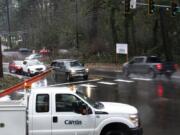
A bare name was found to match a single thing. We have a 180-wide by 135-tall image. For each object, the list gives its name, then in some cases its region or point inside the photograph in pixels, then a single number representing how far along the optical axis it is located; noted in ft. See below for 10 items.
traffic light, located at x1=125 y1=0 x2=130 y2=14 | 165.99
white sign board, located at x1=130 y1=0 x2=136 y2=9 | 163.73
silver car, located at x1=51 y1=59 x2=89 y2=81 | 142.10
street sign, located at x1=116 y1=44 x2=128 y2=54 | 198.48
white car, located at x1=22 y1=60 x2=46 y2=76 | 166.88
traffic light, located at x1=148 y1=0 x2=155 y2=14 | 151.33
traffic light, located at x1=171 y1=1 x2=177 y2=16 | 152.49
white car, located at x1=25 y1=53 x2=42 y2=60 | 239.01
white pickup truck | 42.12
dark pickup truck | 132.36
